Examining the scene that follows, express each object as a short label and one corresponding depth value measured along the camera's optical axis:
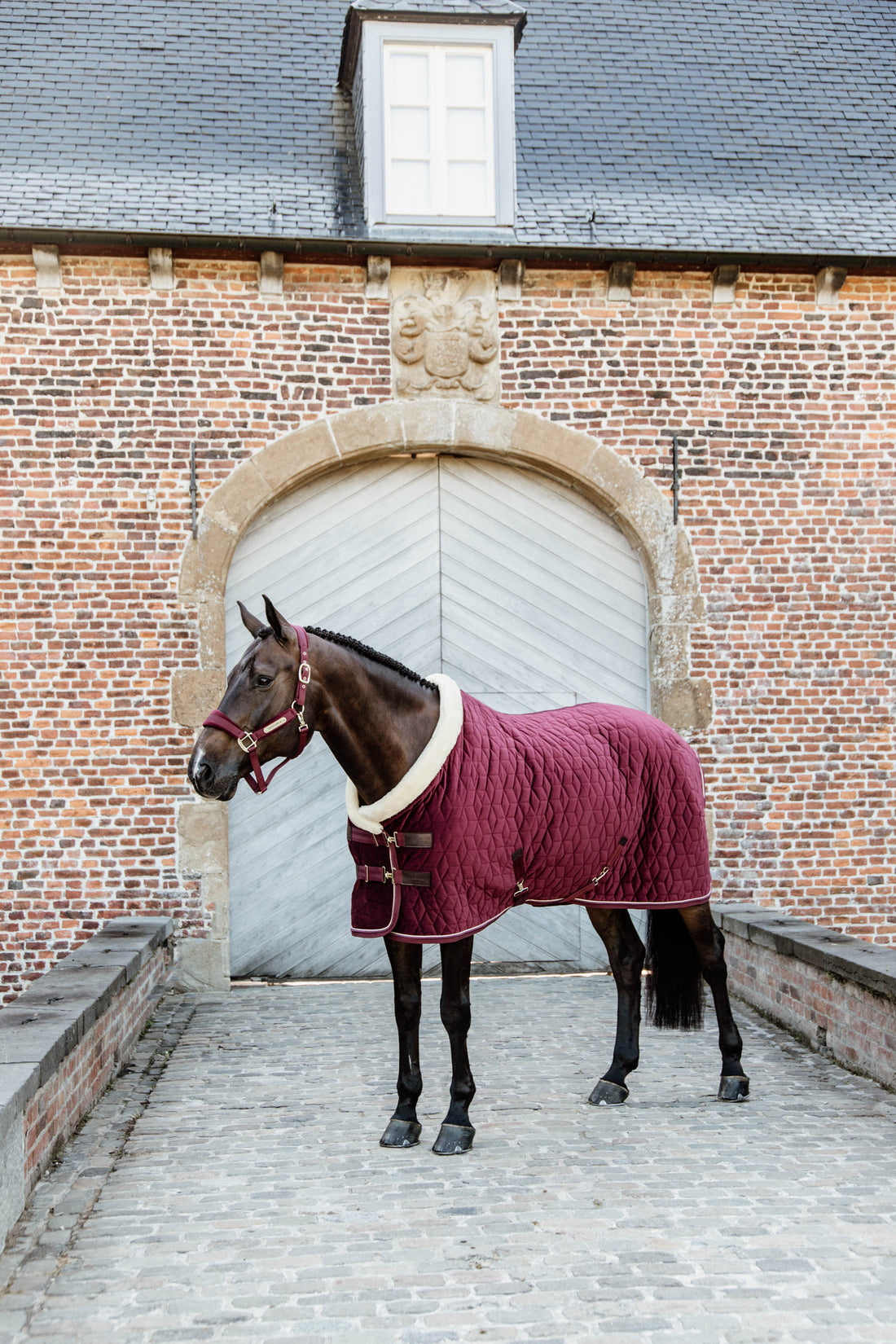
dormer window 7.68
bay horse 4.02
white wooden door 7.59
